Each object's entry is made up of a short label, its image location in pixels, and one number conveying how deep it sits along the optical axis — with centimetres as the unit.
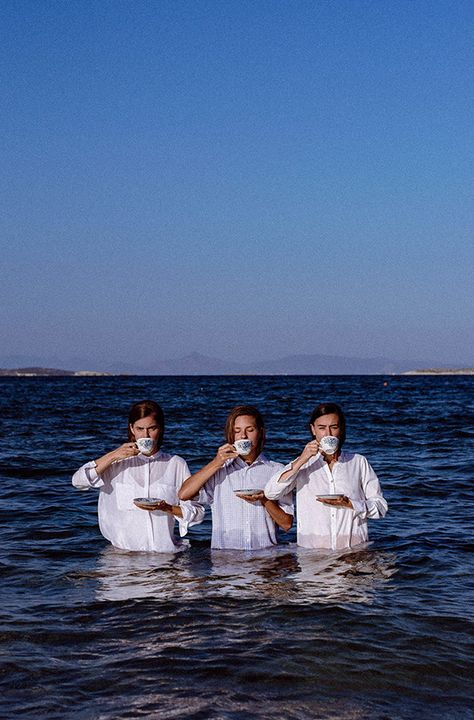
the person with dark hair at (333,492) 673
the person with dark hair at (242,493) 670
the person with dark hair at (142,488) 690
